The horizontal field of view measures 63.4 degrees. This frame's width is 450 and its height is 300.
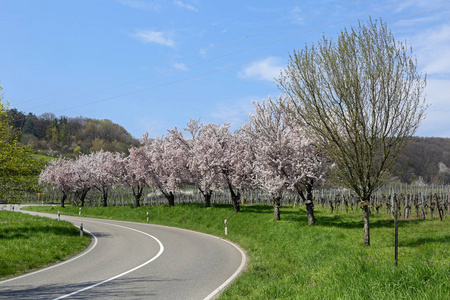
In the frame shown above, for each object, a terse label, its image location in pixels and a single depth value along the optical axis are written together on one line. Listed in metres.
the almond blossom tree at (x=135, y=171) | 48.41
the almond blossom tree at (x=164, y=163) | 42.34
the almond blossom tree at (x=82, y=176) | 61.88
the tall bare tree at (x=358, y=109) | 15.51
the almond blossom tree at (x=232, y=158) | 32.97
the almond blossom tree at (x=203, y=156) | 35.22
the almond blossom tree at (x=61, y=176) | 63.72
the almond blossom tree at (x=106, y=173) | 56.12
